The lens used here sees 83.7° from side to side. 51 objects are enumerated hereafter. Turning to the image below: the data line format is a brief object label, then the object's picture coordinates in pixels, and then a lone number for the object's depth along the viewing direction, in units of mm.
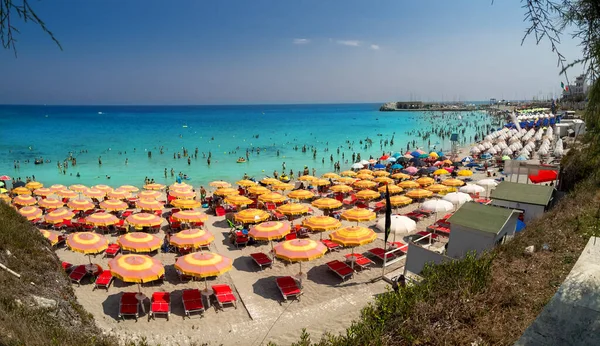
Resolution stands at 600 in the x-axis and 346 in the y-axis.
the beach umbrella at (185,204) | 16672
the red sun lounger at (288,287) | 10079
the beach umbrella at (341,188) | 20306
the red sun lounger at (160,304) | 9242
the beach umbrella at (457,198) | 16453
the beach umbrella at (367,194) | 18641
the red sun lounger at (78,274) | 10867
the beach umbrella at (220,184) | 20803
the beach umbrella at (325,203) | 16234
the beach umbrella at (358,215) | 13477
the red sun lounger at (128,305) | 9180
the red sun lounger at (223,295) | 9719
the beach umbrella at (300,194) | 18500
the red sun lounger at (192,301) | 9397
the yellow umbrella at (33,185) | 21202
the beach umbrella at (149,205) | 16219
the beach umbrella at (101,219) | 14062
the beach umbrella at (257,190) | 19469
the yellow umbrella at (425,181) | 21031
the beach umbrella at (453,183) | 19962
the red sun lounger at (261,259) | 12075
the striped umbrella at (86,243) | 10938
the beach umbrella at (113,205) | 16219
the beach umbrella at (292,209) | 15395
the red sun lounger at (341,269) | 11180
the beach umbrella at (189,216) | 14742
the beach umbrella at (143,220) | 13836
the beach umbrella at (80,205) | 16352
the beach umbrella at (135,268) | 9266
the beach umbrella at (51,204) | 16703
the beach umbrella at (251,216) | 14412
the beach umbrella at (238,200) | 17656
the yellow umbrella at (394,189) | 19409
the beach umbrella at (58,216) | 14898
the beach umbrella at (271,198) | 17625
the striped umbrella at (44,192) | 19331
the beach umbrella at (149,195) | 18819
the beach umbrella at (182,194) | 18984
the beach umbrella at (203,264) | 9664
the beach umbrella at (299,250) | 10281
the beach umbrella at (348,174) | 25072
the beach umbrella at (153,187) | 21453
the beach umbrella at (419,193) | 18359
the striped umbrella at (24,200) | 17734
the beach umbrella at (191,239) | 11555
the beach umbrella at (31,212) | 14885
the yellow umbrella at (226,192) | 19328
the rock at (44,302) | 5777
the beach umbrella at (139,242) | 11273
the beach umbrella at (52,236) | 12791
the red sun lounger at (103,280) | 10633
